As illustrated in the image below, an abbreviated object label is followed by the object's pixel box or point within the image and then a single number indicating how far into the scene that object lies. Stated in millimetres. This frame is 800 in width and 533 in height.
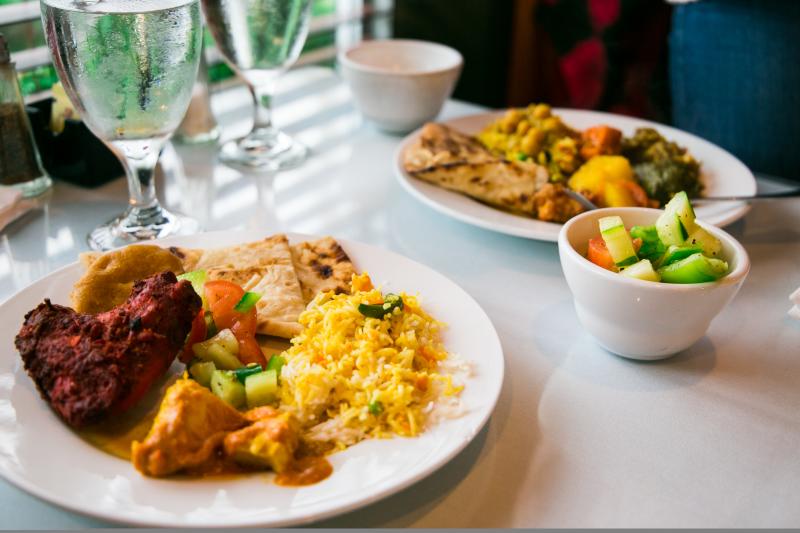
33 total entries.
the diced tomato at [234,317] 432
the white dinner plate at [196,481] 336
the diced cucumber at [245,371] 407
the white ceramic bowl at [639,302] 423
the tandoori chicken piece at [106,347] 380
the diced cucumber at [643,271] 426
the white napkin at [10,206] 579
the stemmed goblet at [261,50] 648
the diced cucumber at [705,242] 444
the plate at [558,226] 568
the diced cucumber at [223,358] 420
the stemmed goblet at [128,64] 493
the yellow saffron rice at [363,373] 387
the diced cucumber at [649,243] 452
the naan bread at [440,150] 629
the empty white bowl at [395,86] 723
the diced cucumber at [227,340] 426
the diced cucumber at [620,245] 441
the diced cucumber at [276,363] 421
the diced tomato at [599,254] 449
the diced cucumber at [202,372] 413
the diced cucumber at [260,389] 400
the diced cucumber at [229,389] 399
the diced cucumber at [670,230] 444
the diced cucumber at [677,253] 437
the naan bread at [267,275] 452
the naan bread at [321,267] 491
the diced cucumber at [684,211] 447
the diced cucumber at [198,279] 459
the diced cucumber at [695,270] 419
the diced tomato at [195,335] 434
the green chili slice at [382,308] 437
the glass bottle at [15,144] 571
